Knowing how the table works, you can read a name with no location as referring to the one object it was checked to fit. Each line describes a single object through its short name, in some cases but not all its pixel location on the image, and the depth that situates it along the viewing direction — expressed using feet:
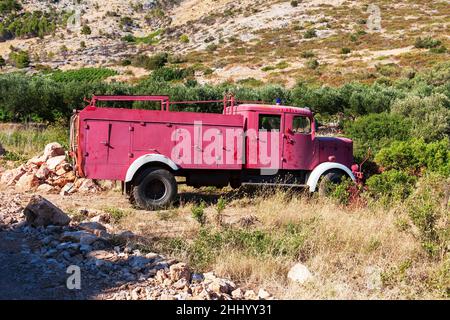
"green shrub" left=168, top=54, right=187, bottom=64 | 162.71
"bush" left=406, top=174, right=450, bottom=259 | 20.51
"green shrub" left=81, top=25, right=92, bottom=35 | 229.86
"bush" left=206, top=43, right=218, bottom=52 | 178.95
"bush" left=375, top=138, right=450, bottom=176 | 35.29
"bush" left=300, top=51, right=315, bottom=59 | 148.66
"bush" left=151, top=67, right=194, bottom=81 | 135.26
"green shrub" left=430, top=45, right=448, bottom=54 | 133.80
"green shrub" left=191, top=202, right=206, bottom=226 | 24.54
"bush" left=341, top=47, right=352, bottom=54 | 149.89
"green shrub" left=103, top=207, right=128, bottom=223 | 27.24
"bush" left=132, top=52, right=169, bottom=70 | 156.15
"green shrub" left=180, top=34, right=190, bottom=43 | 210.18
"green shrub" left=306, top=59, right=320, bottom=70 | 132.28
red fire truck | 30.94
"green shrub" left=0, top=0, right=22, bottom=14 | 270.26
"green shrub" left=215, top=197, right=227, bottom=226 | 25.16
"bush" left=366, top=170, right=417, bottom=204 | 29.58
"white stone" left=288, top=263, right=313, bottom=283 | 17.16
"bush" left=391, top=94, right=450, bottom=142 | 49.01
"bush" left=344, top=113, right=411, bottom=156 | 45.21
